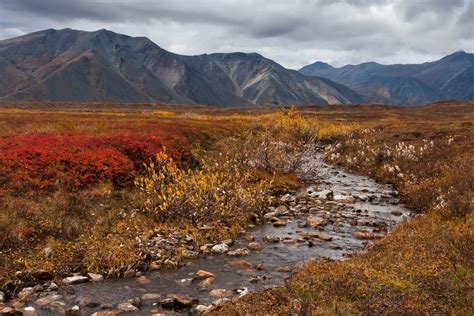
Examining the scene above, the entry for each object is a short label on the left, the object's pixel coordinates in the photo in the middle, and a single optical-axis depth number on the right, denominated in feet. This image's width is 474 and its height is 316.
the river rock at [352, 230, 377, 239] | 49.49
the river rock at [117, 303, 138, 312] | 31.63
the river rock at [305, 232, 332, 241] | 49.90
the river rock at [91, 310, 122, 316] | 30.71
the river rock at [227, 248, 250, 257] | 44.63
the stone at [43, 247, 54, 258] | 39.40
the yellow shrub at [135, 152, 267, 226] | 53.57
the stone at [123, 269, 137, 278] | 38.27
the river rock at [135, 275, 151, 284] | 37.17
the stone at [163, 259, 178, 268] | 40.81
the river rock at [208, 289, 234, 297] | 34.09
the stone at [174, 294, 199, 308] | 32.27
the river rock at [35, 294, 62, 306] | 32.23
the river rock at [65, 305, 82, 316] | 30.86
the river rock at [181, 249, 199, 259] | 43.27
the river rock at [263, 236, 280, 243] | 49.39
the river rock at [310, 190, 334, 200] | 71.72
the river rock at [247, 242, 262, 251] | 46.44
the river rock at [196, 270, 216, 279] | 38.40
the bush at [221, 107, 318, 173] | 84.33
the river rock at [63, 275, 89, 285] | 35.96
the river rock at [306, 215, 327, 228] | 55.83
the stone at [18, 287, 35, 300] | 32.60
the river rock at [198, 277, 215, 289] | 36.29
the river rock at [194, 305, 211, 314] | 30.78
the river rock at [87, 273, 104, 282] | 37.06
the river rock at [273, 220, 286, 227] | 56.13
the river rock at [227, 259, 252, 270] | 40.91
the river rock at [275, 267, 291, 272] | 39.65
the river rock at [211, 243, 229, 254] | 45.39
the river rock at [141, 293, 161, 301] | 33.83
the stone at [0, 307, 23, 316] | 29.71
